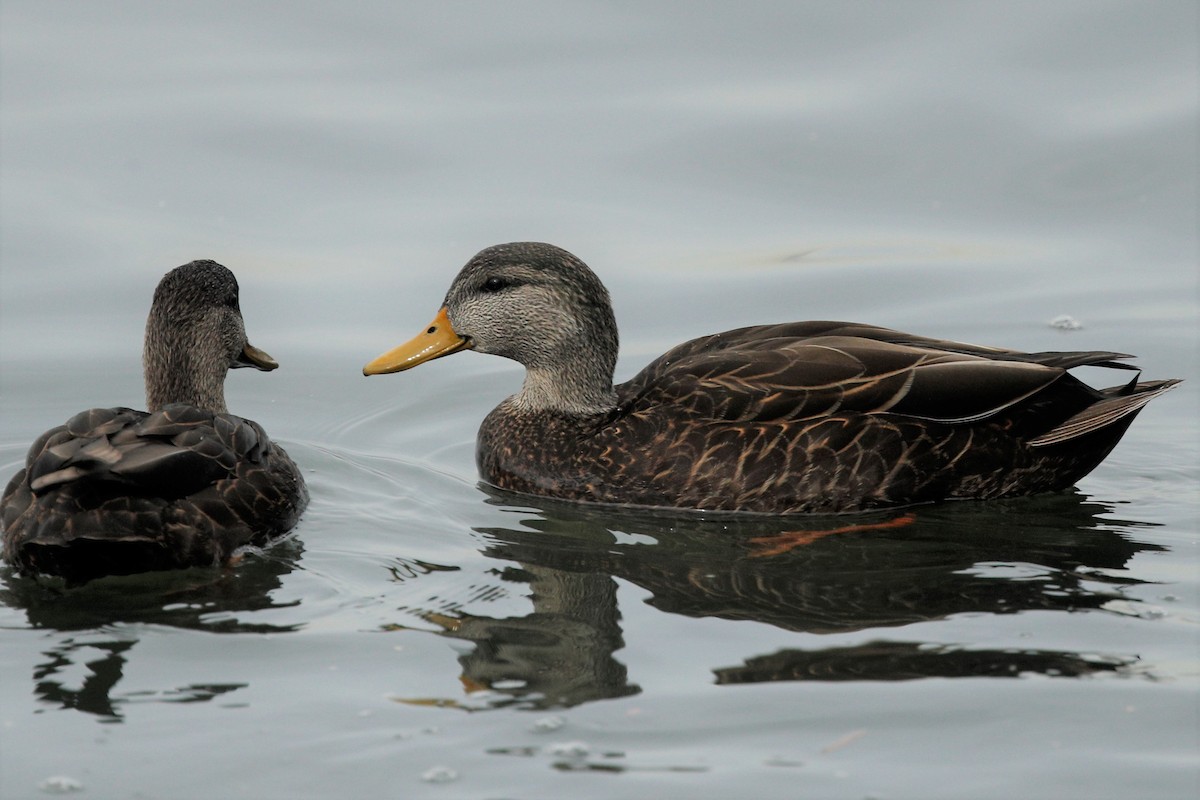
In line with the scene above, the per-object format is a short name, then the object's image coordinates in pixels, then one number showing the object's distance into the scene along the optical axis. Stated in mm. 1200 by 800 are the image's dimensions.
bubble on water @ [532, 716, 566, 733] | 12211
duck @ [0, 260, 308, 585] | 14555
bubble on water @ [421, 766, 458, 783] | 11461
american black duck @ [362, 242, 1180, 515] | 17797
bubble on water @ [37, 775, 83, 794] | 11414
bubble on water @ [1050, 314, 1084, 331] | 23047
